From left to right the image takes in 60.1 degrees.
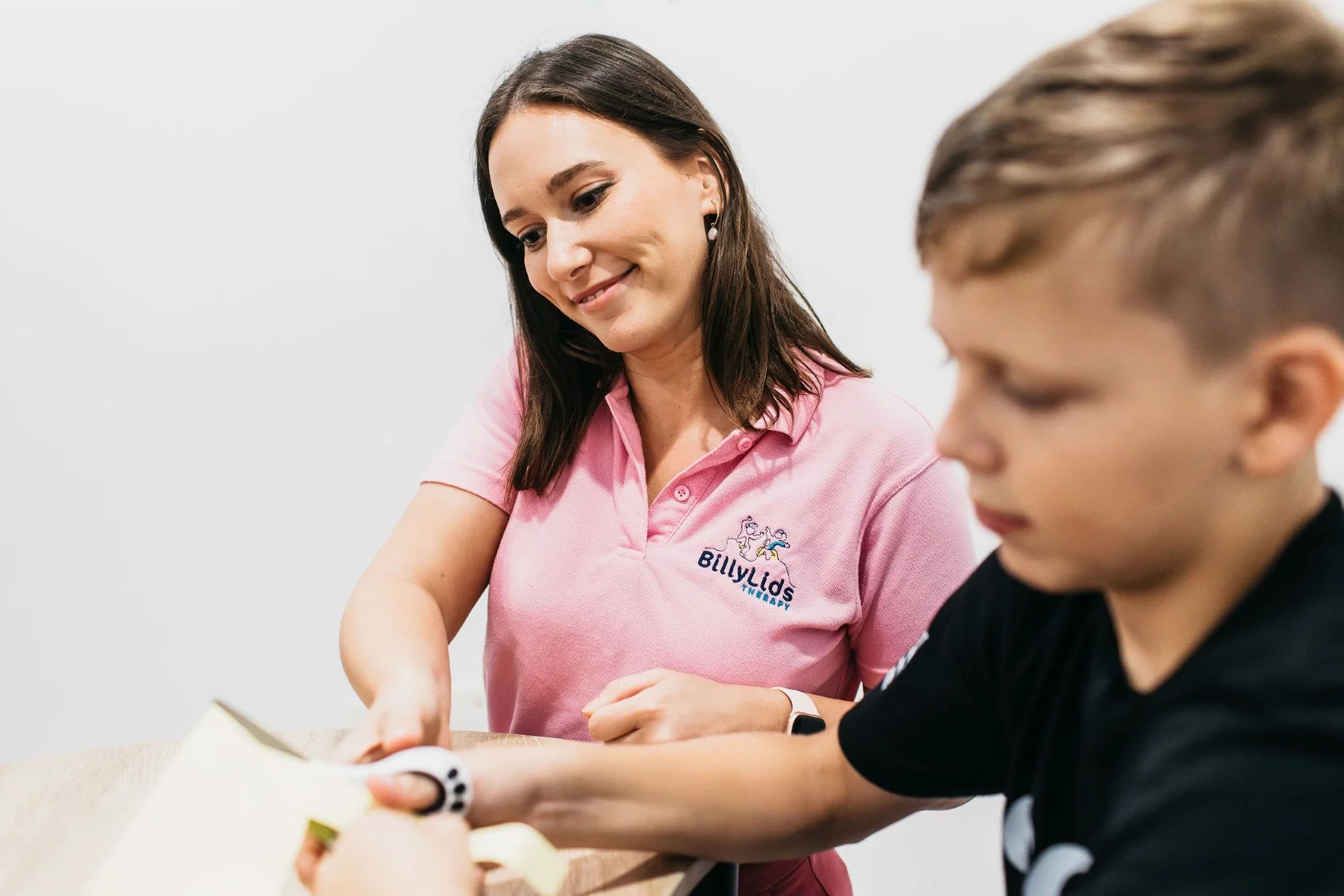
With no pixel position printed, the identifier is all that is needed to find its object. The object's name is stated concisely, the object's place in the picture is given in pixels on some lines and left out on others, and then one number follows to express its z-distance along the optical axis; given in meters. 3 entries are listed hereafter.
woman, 1.17
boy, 0.47
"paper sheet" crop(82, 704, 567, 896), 0.74
